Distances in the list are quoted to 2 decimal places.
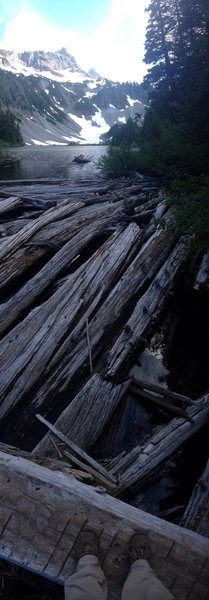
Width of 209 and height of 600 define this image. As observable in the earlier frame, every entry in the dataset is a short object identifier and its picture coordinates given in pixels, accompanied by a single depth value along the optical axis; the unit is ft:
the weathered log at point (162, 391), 17.44
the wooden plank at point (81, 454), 13.26
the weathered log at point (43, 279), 20.46
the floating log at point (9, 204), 35.12
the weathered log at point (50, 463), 11.55
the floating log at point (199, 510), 11.25
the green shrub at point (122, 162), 72.49
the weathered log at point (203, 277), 25.79
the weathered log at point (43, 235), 24.11
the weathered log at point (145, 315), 19.16
